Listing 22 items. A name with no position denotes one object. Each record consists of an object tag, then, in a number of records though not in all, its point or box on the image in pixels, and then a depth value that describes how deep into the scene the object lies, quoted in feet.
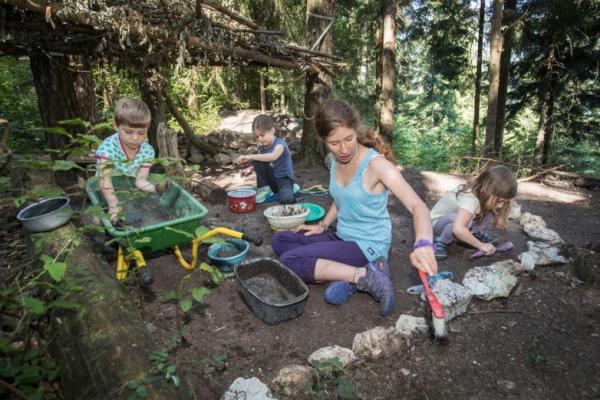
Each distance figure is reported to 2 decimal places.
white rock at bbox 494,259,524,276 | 9.87
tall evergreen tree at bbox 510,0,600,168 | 29.86
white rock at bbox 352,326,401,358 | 6.77
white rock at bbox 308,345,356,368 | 6.45
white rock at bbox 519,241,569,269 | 10.14
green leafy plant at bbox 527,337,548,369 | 6.63
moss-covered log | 4.35
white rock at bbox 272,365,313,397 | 5.90
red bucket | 15.26
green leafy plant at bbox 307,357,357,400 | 5.81
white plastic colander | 12.01
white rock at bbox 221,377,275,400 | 5.54
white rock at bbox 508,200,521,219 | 14.11
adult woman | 7.79
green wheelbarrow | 8.15
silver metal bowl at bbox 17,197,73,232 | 7.93
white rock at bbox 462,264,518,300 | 8.68
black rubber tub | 7.57
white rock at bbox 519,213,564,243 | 12.28
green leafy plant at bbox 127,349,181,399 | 4.03
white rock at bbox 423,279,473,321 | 7.81
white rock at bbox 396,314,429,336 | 7.23
